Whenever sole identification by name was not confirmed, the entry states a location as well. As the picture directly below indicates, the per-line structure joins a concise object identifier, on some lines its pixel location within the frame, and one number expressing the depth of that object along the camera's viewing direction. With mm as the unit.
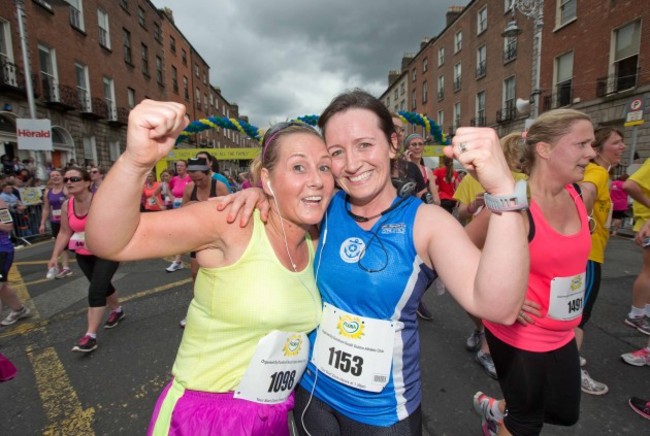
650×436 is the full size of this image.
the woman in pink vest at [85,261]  3635
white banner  10023
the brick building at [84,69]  12664
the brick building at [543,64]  13023
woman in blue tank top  1015
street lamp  10602
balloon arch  12266
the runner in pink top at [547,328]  1732
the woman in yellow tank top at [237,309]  1259
